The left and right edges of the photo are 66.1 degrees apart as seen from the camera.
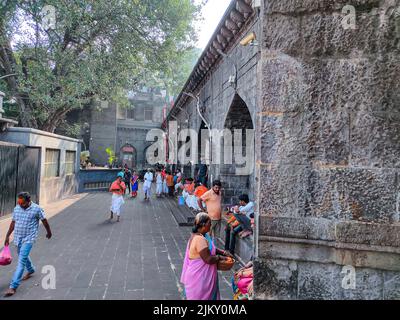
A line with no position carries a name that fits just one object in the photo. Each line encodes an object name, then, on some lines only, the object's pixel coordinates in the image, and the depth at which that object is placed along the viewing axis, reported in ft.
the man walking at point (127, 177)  58.76
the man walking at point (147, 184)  47.96
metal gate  31.14
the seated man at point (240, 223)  20.43
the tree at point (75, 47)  46.14
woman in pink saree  9.95
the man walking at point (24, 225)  15.00
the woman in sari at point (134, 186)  53.23
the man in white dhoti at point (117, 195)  31.63
